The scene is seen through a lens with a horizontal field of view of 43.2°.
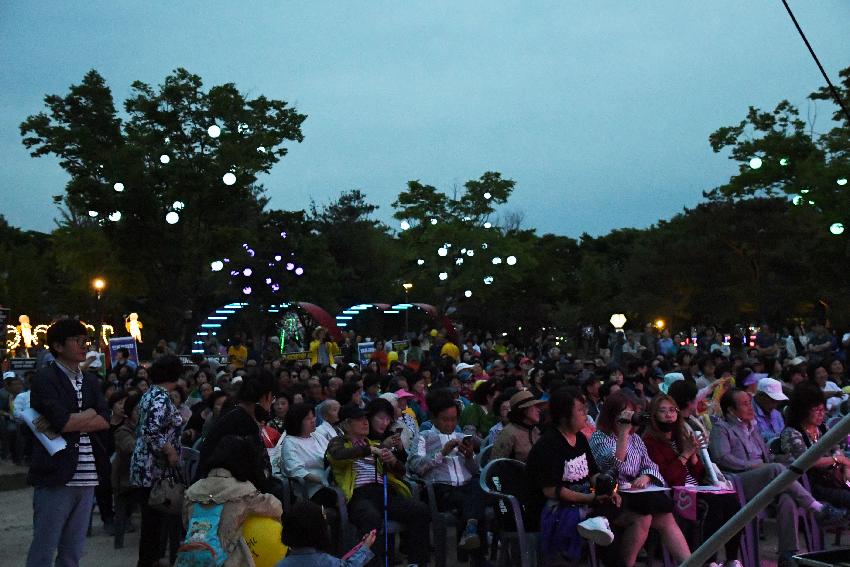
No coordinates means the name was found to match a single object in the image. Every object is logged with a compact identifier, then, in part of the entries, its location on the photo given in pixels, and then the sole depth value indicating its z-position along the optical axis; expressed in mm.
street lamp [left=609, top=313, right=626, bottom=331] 36781
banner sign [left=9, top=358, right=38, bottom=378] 20198
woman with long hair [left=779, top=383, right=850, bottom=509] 7957
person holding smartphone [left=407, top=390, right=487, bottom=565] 7797
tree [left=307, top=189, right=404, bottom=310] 54312
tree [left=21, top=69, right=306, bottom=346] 33156
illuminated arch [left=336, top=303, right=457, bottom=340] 33112
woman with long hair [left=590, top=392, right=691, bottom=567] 6754
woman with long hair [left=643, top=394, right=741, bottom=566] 7316
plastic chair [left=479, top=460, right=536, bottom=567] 6754
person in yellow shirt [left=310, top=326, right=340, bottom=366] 23328
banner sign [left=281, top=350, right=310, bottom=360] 23284
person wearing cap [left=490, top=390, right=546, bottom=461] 7731
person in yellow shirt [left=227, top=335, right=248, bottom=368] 22734
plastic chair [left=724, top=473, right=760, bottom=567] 7441
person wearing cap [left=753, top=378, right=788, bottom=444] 9594
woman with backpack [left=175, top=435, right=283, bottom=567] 5566
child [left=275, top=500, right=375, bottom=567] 4879
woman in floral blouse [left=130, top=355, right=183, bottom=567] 7363
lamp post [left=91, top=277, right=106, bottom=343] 46438
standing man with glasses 5762
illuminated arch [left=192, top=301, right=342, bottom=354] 29844
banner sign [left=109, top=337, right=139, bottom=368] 20297
